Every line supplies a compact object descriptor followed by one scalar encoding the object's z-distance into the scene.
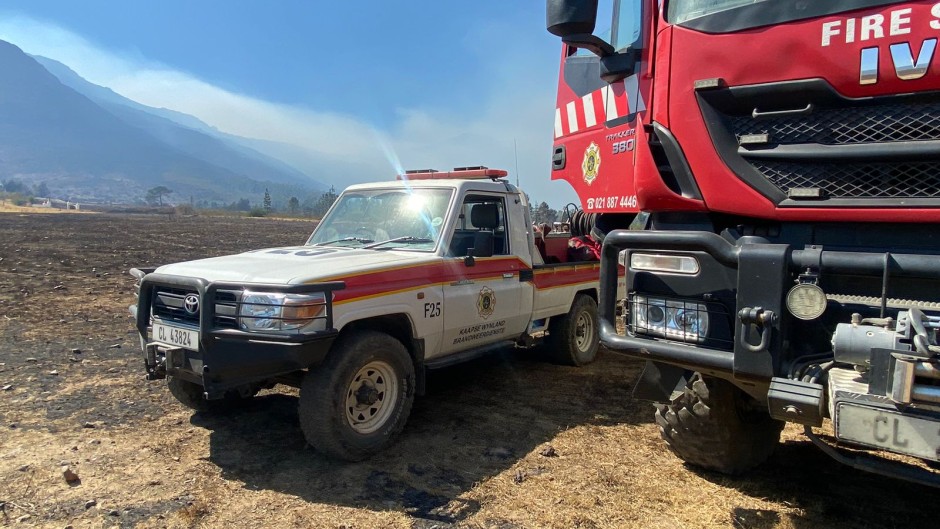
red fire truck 2.30
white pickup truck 3.80
